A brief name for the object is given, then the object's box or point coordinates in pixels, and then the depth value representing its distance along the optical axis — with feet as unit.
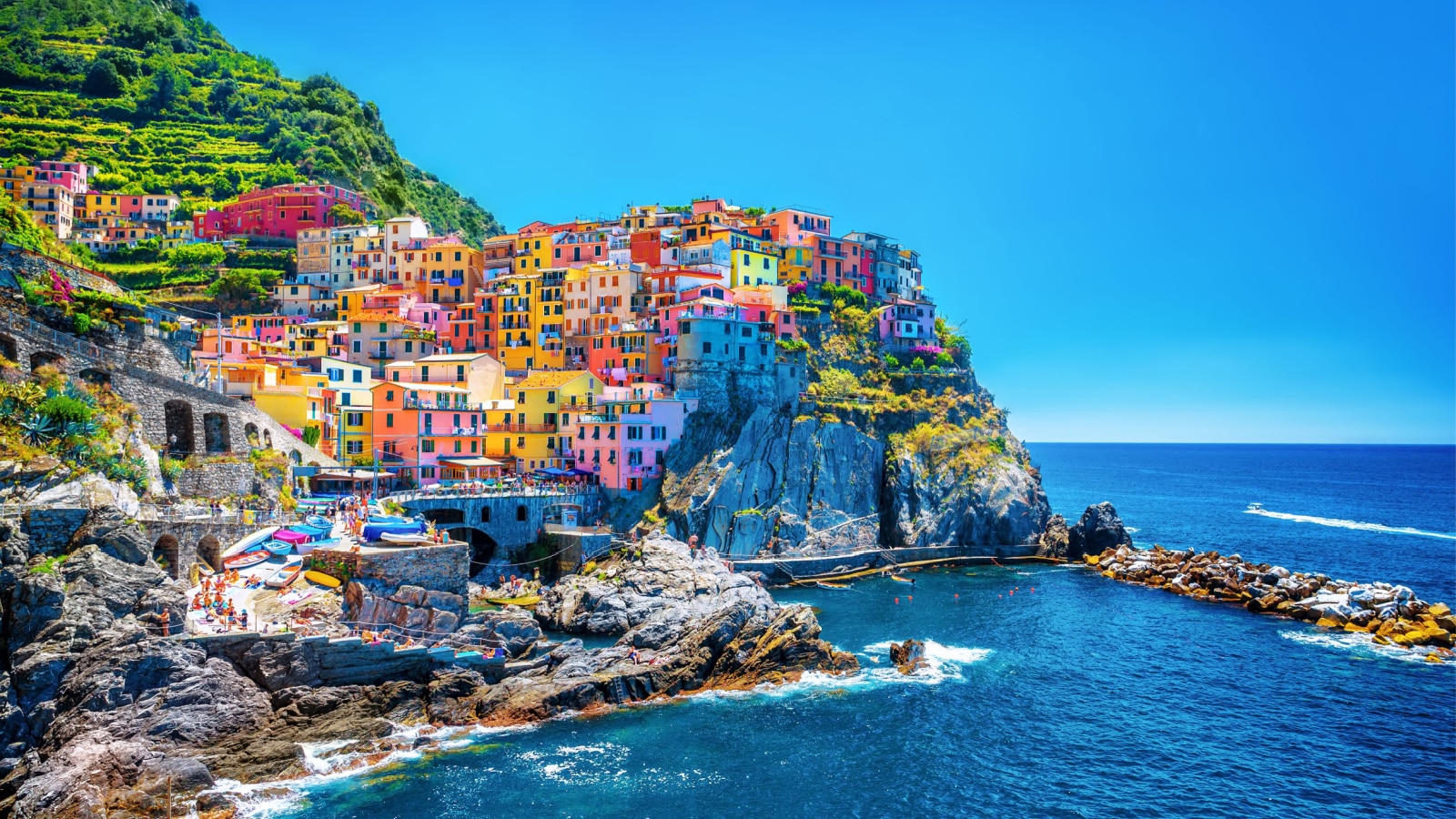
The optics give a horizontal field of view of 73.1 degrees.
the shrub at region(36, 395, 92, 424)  134.00
